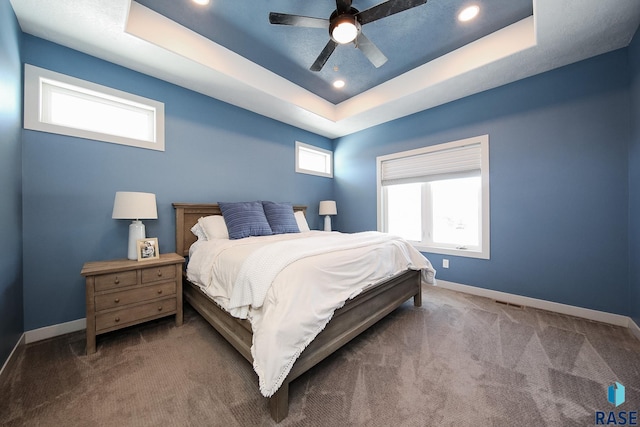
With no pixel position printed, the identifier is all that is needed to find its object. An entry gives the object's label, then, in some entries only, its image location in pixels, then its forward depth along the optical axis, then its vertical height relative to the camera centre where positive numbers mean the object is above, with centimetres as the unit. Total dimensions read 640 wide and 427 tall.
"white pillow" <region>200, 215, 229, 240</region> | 267 -16
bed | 139 -84
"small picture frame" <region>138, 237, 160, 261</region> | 218 -34
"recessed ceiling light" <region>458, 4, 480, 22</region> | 209 +187
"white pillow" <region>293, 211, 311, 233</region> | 351 -12
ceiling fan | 171 +154
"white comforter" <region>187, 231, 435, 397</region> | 123 -48
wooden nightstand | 181 -68
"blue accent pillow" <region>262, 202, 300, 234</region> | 302 -6
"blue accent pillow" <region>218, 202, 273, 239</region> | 267 -7
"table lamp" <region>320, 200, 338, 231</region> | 427 +6
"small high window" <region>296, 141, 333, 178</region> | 420 +105
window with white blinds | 304 +25
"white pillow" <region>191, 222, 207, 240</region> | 273 -21
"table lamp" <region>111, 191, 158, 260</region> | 206 +4
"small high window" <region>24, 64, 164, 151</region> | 202 +105
